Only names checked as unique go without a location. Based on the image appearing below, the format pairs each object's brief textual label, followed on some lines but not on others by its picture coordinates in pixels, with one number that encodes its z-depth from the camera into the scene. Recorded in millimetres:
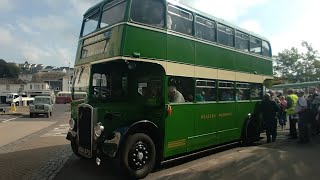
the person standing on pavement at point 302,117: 8136
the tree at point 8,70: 79777
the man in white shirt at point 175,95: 5945
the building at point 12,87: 67044
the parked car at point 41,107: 20949
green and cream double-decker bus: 5349
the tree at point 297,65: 35004
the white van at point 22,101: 36640
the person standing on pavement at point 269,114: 8375
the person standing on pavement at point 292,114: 8986
